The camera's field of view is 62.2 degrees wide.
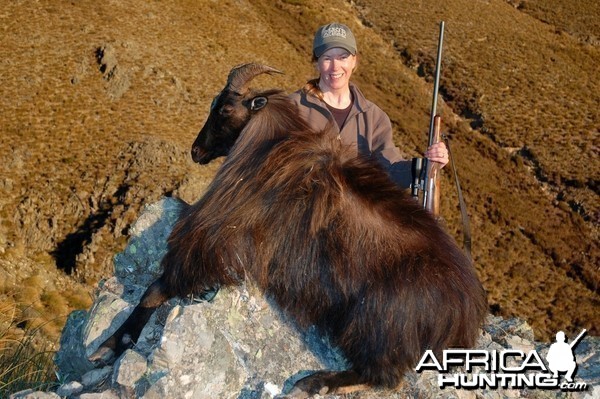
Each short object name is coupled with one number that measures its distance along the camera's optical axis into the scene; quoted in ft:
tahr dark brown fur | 11.80
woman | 16.12
